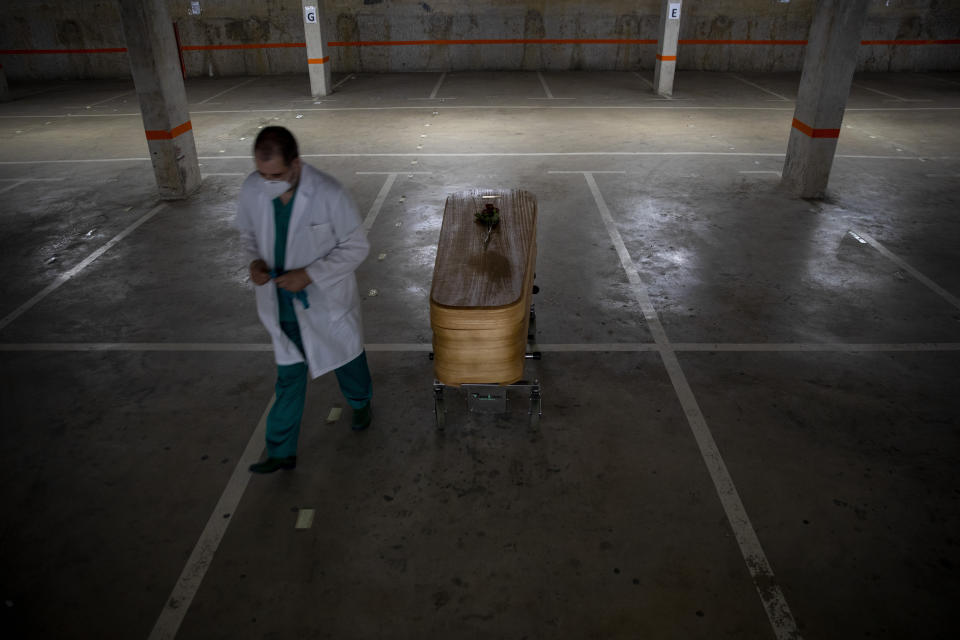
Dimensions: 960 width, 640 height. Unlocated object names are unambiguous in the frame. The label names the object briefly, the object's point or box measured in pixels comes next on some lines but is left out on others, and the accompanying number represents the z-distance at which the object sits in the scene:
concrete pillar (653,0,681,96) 13.84
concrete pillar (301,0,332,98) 14.42
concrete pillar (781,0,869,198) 7.16
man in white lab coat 3.02
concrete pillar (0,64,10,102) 15.37
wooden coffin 3.42
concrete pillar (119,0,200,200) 7.32
